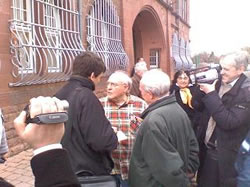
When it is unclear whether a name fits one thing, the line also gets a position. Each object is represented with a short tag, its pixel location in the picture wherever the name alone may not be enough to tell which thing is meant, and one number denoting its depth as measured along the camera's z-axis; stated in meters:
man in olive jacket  2.35
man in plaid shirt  3.05
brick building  5.24
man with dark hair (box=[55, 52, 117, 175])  2.29
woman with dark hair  3.80
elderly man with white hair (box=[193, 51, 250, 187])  2.77
